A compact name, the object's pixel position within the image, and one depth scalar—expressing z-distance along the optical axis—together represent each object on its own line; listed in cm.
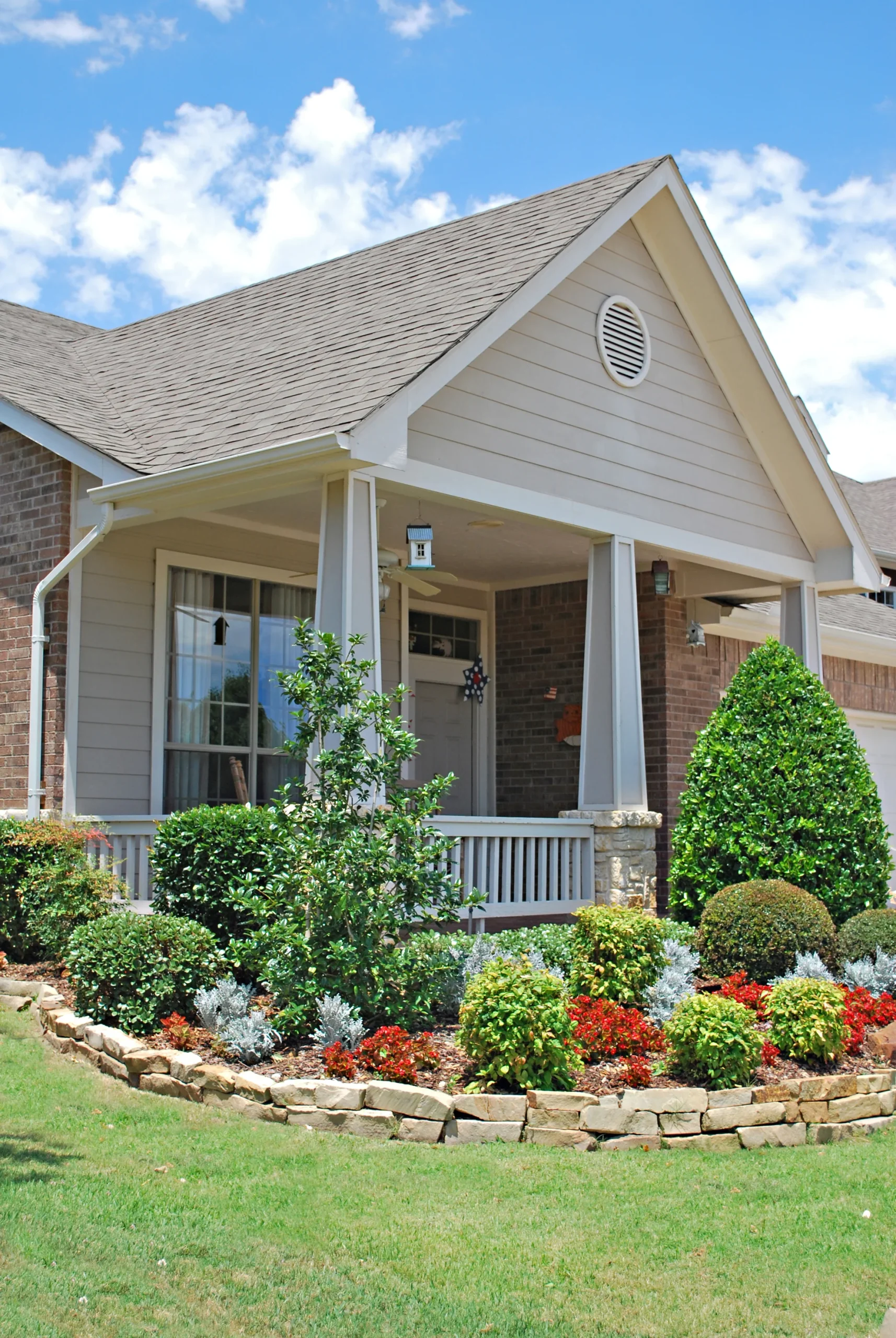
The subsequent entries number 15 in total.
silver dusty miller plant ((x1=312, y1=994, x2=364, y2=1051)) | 657
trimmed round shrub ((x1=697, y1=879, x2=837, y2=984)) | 862
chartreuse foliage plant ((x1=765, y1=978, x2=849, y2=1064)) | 681
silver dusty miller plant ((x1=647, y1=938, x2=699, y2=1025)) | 751
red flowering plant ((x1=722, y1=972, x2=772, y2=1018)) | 772
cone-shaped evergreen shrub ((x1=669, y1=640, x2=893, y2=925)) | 986
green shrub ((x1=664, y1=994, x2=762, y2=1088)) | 635
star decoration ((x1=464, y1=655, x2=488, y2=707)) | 1398
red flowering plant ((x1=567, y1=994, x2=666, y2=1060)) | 680
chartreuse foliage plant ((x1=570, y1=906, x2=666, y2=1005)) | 774
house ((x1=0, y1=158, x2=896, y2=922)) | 921
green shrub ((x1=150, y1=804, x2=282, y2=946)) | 819
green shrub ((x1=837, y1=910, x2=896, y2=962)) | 893
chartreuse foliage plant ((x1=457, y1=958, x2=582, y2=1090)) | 618
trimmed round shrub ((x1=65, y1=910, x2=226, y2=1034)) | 706
